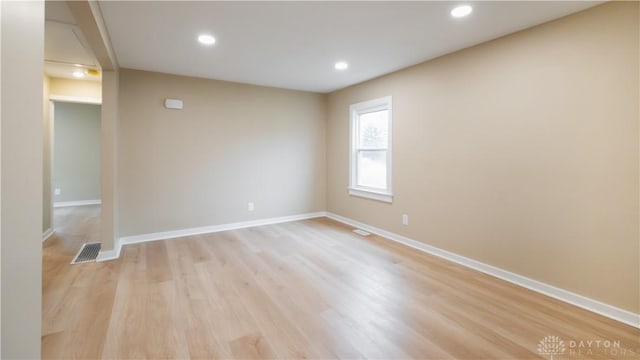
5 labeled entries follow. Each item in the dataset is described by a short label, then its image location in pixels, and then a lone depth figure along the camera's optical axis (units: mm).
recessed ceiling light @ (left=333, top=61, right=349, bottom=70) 3816
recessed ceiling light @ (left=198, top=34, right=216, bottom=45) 2958
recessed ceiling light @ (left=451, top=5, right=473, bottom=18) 2385
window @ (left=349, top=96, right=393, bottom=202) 4438
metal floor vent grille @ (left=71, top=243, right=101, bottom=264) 3473
